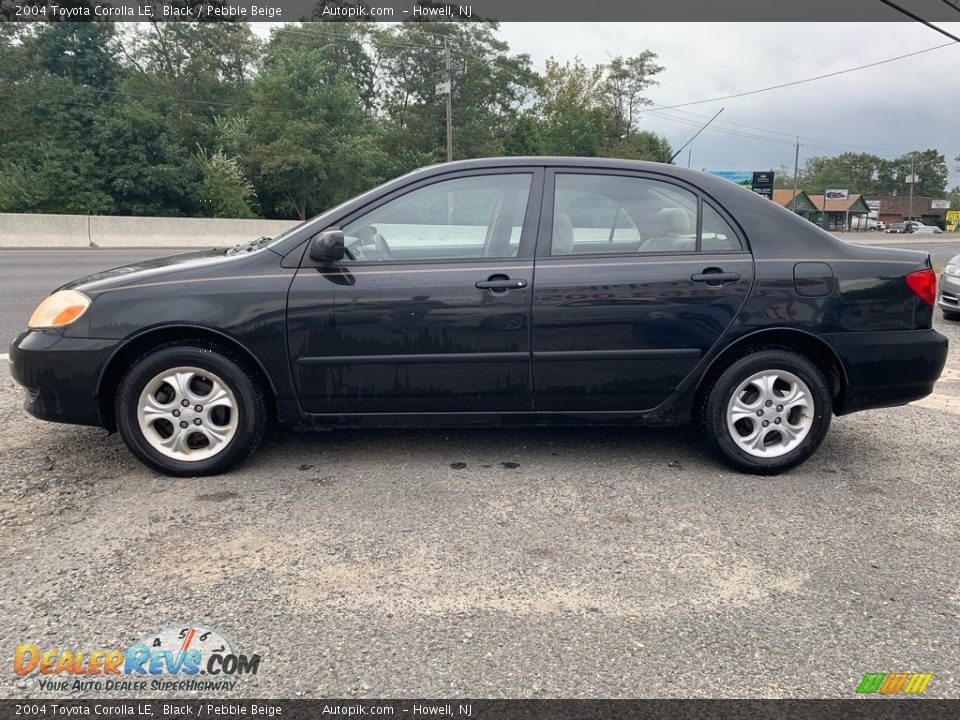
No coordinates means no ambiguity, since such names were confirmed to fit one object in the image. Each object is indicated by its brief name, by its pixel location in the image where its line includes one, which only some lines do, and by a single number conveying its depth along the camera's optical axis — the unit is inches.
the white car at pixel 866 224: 3501.5
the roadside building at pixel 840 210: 3282.5
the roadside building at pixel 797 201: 2956.9
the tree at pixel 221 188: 1210.6
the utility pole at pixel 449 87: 1196.4
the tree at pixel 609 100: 2233.0
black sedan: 133.5
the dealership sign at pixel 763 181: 1705.2
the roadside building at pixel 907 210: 3860.7
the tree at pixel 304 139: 1350.9
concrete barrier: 761.0
